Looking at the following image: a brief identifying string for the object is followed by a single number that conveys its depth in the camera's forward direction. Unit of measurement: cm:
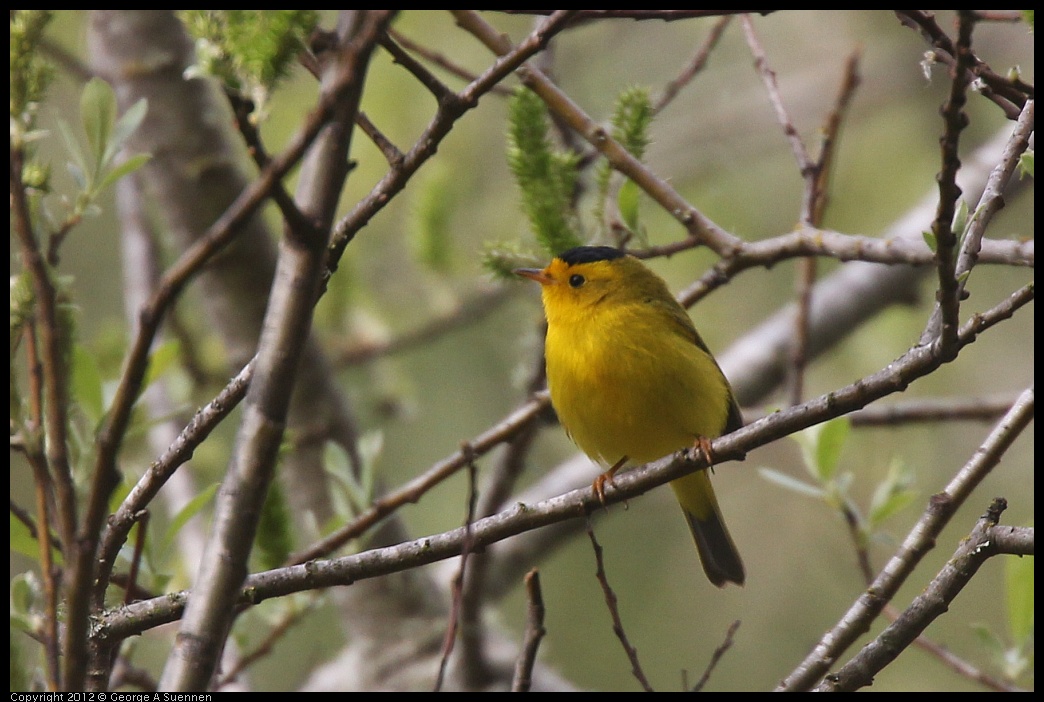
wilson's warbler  721
